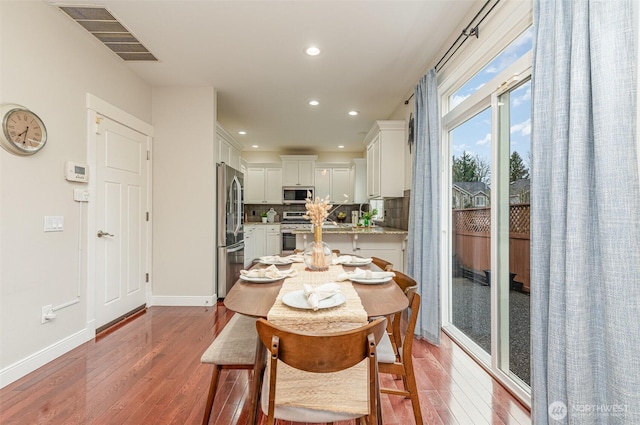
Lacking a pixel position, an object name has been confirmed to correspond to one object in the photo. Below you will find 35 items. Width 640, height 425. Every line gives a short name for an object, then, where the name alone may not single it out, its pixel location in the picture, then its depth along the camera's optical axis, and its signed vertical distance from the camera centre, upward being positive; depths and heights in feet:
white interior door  9.81 -0.26
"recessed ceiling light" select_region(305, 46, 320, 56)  9.42 +5.05
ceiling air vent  7.86 +5.13
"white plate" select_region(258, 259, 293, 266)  7.12 -1.13
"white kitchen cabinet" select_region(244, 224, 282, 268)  21.04 -1.85
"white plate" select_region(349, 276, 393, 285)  5.43 -1.18
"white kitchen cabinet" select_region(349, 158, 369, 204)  21.66 +2.38
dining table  3.94 -1.28
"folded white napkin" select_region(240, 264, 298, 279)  5.70 -1.13
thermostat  8.25 +1.13
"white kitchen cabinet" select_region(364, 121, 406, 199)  13.30 +2.45
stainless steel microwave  23.13 +1.39
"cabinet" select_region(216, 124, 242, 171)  13.88 +3.25
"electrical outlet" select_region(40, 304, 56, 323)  7.54 -2.50
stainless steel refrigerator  13.00 -0.63
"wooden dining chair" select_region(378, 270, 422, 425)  4.83 -2.34
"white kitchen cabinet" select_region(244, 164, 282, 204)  23.29 +2.07
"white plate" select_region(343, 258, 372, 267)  7.07 -1.13
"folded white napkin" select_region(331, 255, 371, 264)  7.23 -1.11
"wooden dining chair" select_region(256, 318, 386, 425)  3.19 -1.43
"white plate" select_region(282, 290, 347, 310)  4.16 -1.22
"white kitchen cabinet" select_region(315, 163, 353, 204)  23.30 +2.47
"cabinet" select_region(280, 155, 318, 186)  23.08 +3.19
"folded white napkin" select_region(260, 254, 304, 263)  7.28 -1.11
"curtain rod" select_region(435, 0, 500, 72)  6.73 +4.43
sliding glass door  6.27 +0.04
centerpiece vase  6.55 -0.88
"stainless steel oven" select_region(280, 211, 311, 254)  21.48 -0.83
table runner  3.72 -2.09
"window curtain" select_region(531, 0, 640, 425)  3.48 -0.03
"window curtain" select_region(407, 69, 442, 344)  8.98 +0.06
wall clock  6.52 +1.85
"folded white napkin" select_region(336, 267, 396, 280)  5.63 -1.14
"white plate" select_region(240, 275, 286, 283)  5.49 -1.18
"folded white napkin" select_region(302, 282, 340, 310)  4.15 -1.14
